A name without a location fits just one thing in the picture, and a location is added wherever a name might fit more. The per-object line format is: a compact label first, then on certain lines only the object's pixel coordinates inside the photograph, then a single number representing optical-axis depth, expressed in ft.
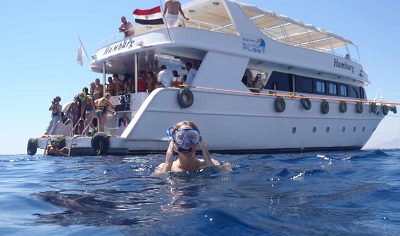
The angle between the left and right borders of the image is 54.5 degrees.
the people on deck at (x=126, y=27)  36.04
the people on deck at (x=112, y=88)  37.22
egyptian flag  31.22
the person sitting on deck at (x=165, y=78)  30.07
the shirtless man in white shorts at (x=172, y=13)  32.09
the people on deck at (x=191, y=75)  31.96
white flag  39.40
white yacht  28.55
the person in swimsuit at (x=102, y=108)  31.60
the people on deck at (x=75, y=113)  35.24
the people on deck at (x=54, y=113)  39.22
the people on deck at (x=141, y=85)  34.12
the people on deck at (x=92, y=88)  38.42
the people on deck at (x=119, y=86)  37.08
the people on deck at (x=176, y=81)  29.86
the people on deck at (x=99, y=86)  37.40
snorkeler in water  13.50
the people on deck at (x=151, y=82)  33.68
